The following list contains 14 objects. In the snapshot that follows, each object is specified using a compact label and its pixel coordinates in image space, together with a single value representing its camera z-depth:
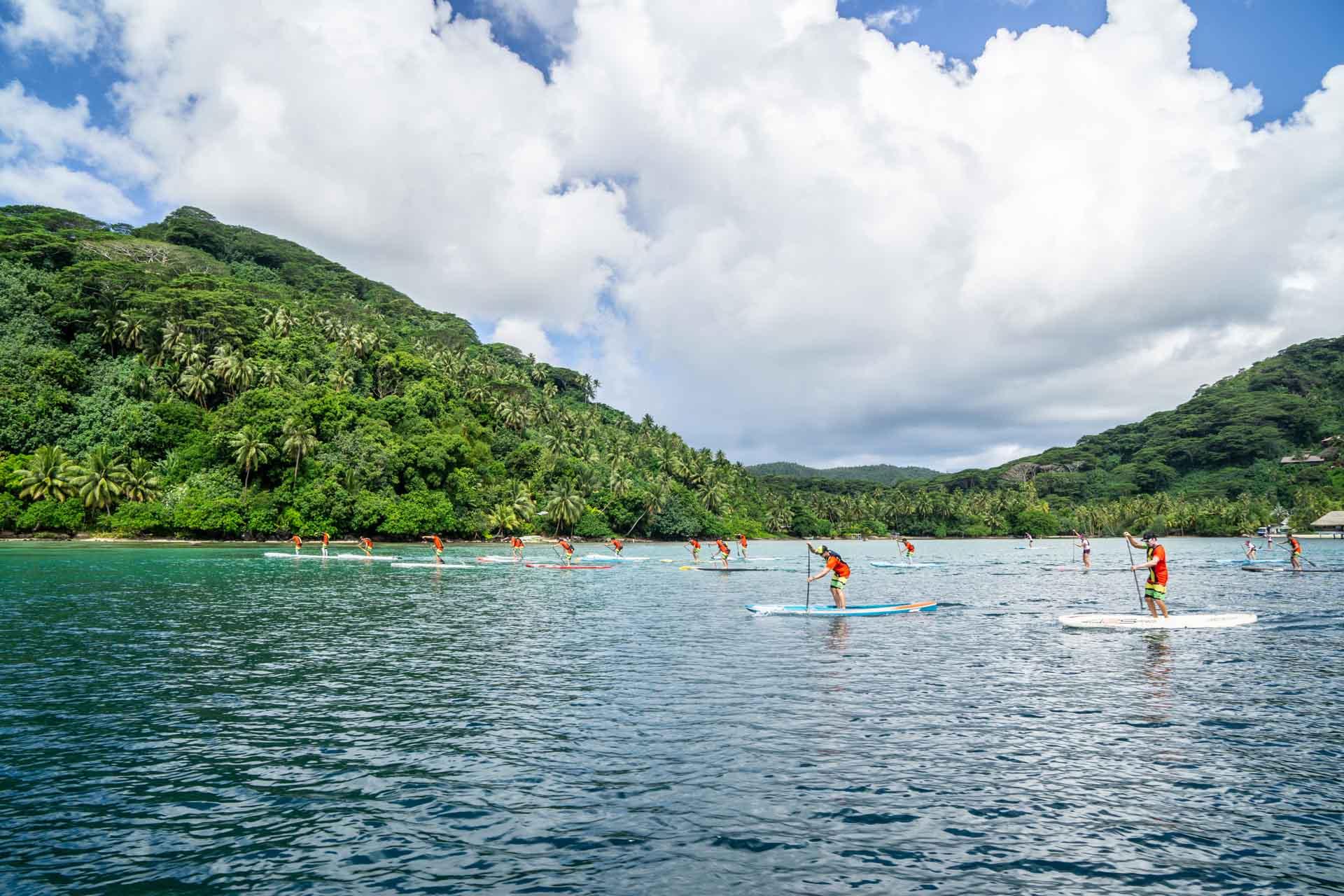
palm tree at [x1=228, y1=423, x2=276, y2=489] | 103.31
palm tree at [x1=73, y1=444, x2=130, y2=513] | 95.44
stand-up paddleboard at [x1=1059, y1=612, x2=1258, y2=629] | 26.97
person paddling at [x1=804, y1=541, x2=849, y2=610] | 30.84
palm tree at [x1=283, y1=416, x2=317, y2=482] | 105.00
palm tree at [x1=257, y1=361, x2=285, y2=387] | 115.75
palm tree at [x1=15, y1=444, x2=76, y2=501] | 93.81
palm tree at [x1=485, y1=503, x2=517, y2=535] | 127.56
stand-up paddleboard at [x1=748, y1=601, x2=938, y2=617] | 31.92
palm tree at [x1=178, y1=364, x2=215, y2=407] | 115.19
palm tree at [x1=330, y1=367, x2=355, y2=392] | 126.25
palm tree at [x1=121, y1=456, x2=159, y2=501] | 99.25
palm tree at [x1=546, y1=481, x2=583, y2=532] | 138.12
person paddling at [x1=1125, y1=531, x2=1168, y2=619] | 26.33
